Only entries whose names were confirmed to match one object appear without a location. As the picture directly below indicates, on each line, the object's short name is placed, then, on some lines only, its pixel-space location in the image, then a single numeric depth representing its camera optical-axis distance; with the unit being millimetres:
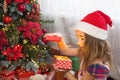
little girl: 1961
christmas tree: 2301
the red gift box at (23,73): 2466
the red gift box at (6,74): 2396
